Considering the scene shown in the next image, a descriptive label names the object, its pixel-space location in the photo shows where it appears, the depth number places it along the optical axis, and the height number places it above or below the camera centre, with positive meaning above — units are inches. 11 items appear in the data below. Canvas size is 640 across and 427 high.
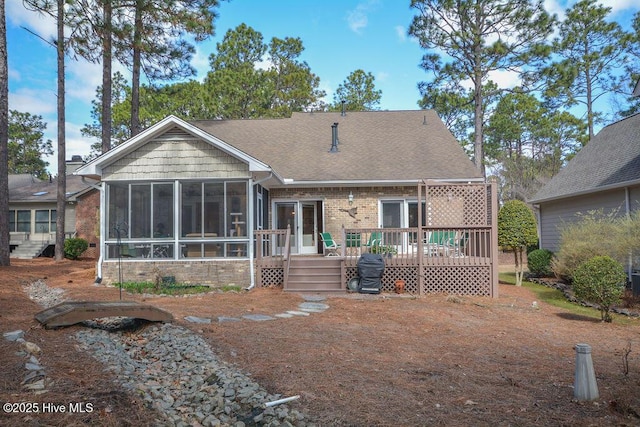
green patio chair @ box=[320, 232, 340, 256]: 520.5 -14.4
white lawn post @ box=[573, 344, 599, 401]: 158.7 -53.6
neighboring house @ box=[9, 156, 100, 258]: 842.8 +27.6
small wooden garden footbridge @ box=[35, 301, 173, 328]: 222.7 -40.9
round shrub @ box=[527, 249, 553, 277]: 603.8 -44.7
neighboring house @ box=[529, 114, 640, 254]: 512.4 +57.0
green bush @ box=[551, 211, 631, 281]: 417.1 -14.4
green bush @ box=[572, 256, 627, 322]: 321.7 -38.9
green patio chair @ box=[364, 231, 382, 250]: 449.4 -11.9
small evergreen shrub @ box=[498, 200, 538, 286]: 495.8 +2.2
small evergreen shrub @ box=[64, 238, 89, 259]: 773.9 -26.1
